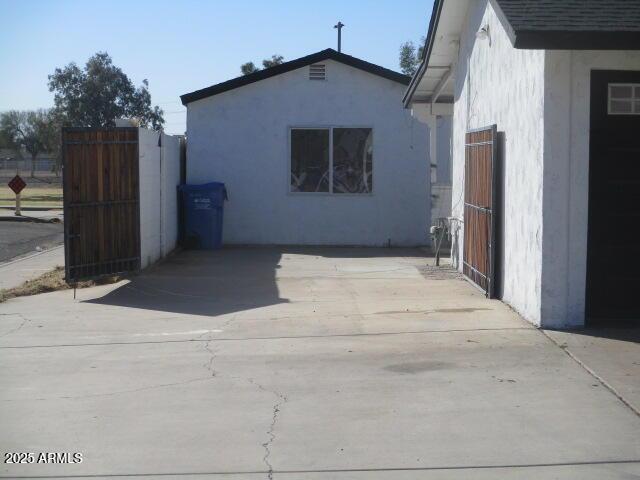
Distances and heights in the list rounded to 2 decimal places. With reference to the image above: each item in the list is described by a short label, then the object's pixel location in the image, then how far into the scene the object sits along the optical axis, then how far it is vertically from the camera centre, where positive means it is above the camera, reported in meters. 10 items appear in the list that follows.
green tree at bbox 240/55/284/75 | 53.38 +7.11
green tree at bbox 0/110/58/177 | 74.81 +4.58
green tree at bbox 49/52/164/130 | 51.25 +5.23
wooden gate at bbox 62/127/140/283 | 11.88 -0.27
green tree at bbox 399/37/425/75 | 48.47 +6.81
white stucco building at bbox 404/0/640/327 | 8.28 +0.25
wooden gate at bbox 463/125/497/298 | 10.60 -0.33
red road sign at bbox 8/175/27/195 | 27.59 -0.06
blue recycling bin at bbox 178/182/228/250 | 17.62 -0.62
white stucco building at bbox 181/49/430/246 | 18.42 +0.67
